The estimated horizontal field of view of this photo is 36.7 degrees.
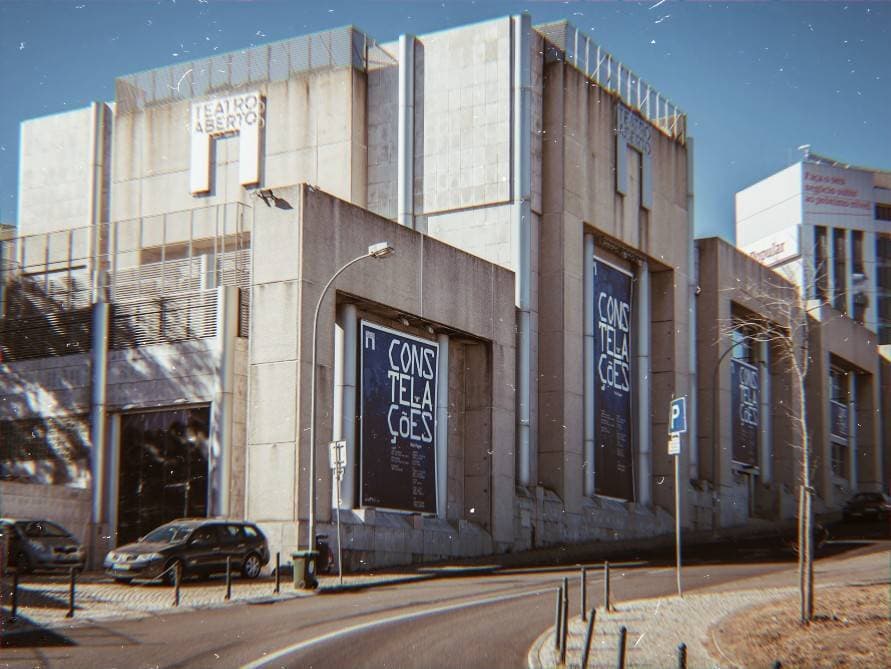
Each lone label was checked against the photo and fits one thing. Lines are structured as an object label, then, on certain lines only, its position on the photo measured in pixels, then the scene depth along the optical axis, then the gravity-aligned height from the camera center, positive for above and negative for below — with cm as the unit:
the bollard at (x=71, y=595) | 2178 -199
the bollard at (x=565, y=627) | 1656 -188
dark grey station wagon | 2866 -171
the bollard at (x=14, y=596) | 2047 -189
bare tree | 1986 +1
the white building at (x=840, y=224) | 10438 +1991
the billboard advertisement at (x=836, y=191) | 10475 +2256
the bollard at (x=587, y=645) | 1440 -182
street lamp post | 3000 +158
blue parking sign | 2441 +108
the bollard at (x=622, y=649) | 1259 -163
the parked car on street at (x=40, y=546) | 3034 -170
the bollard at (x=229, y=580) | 2444 -196
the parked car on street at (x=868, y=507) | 5166 -114
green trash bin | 2773 -200
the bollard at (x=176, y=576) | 2383 -185
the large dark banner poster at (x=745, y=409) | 6066 +311
